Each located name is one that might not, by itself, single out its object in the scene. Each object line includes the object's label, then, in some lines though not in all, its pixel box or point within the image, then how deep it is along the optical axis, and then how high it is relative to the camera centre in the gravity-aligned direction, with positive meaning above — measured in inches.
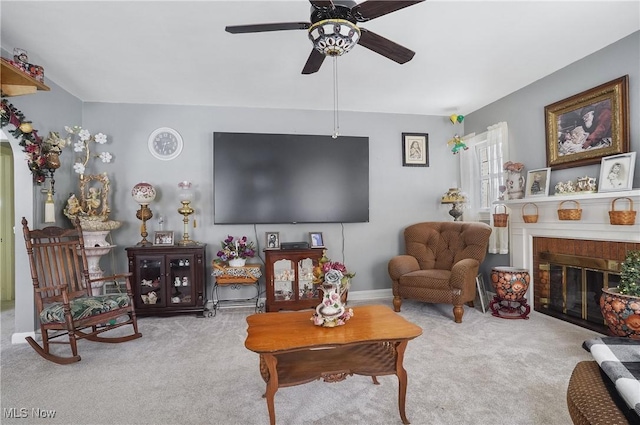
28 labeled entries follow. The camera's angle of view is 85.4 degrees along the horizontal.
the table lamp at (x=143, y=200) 149.8 +8.0
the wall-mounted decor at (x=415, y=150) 185.8 +35.2
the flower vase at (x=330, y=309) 78.5 -21.2
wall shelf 92.6 +38.9
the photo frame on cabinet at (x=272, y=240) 160.0 -10.8
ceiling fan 66.4 +39.6
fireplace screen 118.5 -27.3
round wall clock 163.9 +35.5
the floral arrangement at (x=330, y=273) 78.9 -13.4
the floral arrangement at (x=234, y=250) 151.7 -14.6
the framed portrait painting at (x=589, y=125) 110.5 +30.7
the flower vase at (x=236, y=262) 151.7 -19.6
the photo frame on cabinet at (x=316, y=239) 164.2 -10.9
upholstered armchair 135.4 -21.2
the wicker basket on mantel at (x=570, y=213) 121.6 +0.1
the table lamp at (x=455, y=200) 171.9 +7.3
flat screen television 157.9 +17.9
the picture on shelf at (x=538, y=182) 135.8 +12.8
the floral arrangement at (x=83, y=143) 145.2 +32.7
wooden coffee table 67.5 -27.3
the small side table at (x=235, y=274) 148.5 -24.7
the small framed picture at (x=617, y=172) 105.8 +12.9
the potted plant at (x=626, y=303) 93.4 -25.0
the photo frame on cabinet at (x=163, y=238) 152.6 -8.8
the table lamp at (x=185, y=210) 154.8 +3.5
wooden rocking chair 101.9 -25.3
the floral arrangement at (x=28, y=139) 106.3 +27.4
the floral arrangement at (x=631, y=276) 96.5 -17.8
